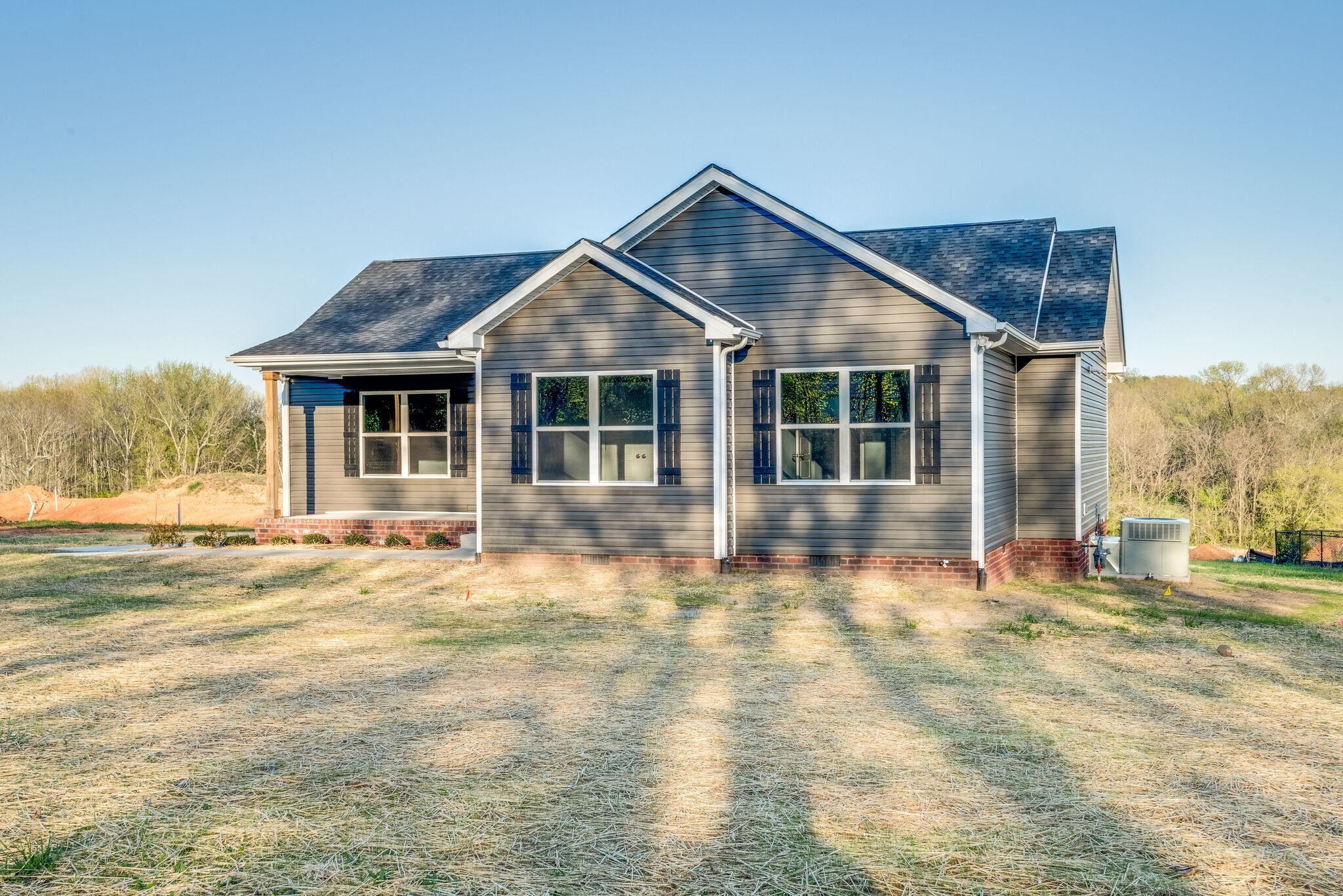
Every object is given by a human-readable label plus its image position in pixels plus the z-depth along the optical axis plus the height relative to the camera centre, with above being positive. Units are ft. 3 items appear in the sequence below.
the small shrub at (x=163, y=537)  54.44 -4.05
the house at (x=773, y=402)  40.27 +2.32
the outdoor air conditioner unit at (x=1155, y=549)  46.98 -4.63
